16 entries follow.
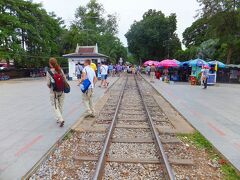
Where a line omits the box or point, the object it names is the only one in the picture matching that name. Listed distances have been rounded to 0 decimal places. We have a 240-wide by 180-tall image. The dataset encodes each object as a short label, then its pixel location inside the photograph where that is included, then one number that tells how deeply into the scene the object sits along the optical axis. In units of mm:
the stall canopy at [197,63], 16683
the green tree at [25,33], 20698
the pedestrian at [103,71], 12444
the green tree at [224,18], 21301
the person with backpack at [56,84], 4877
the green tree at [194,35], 43017
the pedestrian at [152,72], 18090
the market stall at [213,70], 16790
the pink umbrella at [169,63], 19072
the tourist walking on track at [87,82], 5759
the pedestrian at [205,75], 13502
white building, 17807
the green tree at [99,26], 35765
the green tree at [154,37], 38976
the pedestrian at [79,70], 13570
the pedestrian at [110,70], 22791
